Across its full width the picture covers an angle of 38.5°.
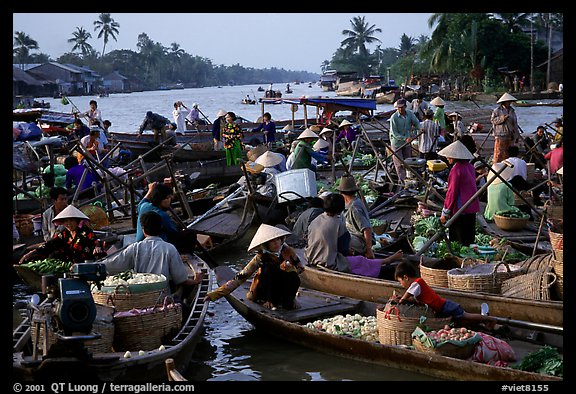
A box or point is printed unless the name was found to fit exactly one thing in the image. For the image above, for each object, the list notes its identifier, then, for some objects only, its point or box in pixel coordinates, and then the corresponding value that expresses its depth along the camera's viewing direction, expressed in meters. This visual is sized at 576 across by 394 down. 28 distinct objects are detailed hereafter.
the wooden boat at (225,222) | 10.84
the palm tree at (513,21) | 47.28
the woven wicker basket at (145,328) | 5.95
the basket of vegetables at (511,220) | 9.51
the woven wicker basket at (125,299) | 6.13
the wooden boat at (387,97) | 48.53
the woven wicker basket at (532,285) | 6.63
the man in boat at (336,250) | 7.66
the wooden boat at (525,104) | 36.26
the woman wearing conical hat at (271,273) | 6.86
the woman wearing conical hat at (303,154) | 12.39
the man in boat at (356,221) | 8.07
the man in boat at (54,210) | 8.83
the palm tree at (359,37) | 85.06
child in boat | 6.13
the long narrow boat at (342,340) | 5.66
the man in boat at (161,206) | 7.79
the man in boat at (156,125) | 19.72
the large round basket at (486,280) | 7.09
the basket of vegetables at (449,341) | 5.87
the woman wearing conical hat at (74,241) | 7.71
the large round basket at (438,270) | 7.38
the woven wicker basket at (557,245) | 6.59
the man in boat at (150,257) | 6.73
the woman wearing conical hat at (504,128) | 13.45
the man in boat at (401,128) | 13.52
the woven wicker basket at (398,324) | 6.13
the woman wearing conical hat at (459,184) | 8.54
